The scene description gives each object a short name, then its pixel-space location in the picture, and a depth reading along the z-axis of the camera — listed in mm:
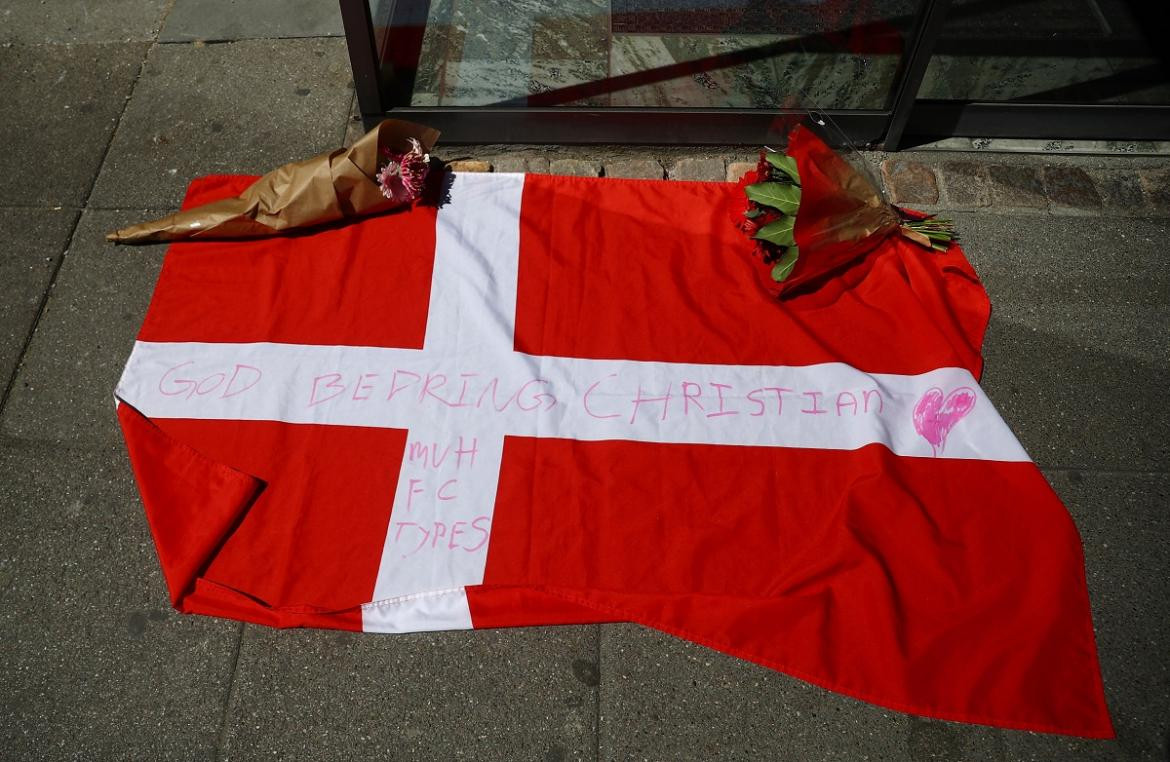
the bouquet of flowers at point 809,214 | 2584
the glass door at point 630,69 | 3018
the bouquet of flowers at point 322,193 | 2709
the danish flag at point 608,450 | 2178
